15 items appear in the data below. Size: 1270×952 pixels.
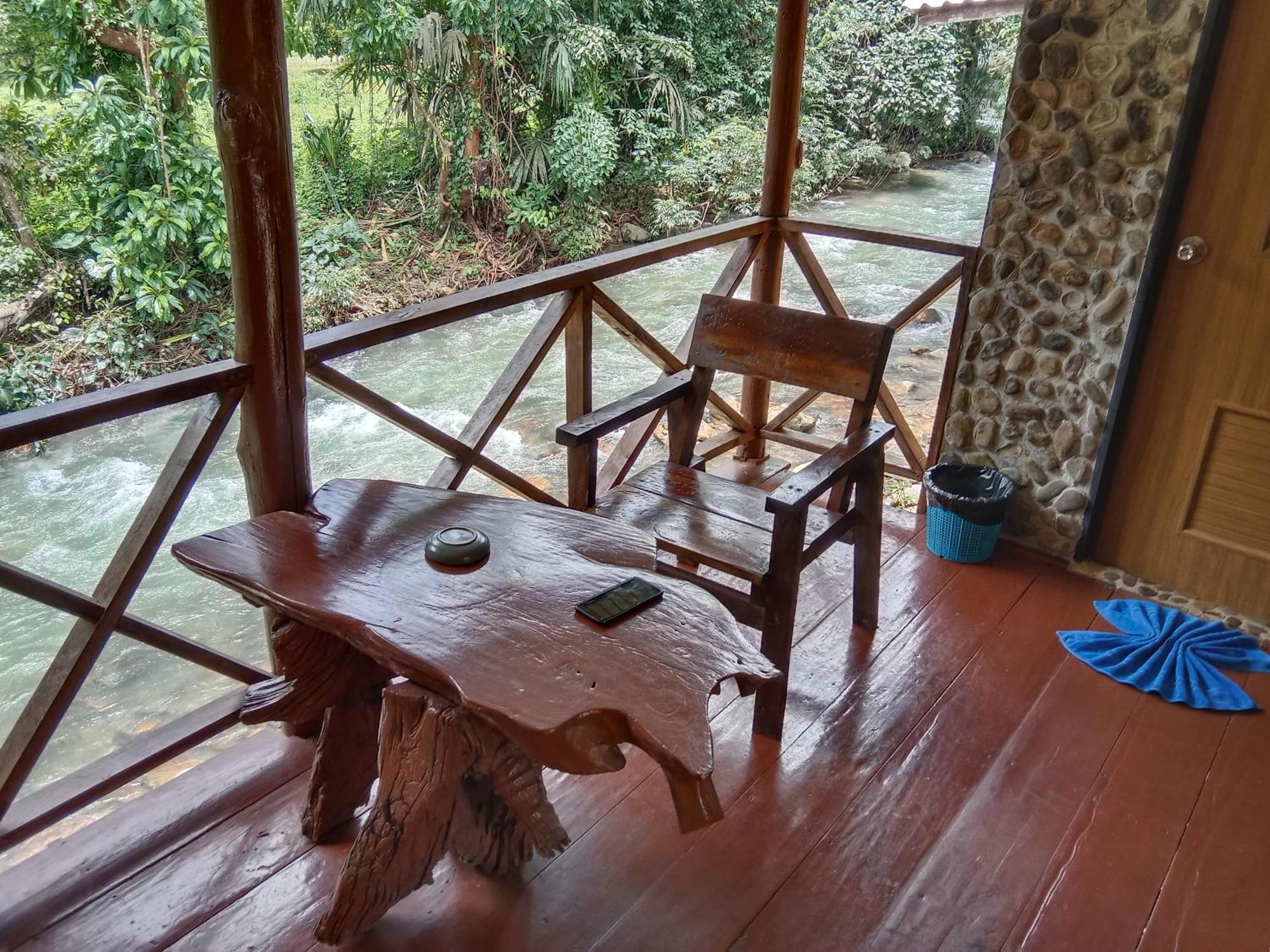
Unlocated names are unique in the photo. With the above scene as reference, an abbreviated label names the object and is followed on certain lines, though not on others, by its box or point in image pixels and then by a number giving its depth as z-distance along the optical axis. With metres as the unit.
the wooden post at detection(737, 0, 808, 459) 3.11
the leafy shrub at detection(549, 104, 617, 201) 8.84
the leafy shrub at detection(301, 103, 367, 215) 8.74
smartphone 1.60
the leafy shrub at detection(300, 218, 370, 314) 8.04
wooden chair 2.26
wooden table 1.42
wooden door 2.56
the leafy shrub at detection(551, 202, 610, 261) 9.27
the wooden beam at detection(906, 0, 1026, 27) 3.78
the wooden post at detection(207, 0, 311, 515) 1.81
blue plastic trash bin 3.06
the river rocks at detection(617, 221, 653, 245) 9.63
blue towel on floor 2.55
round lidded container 1.75
